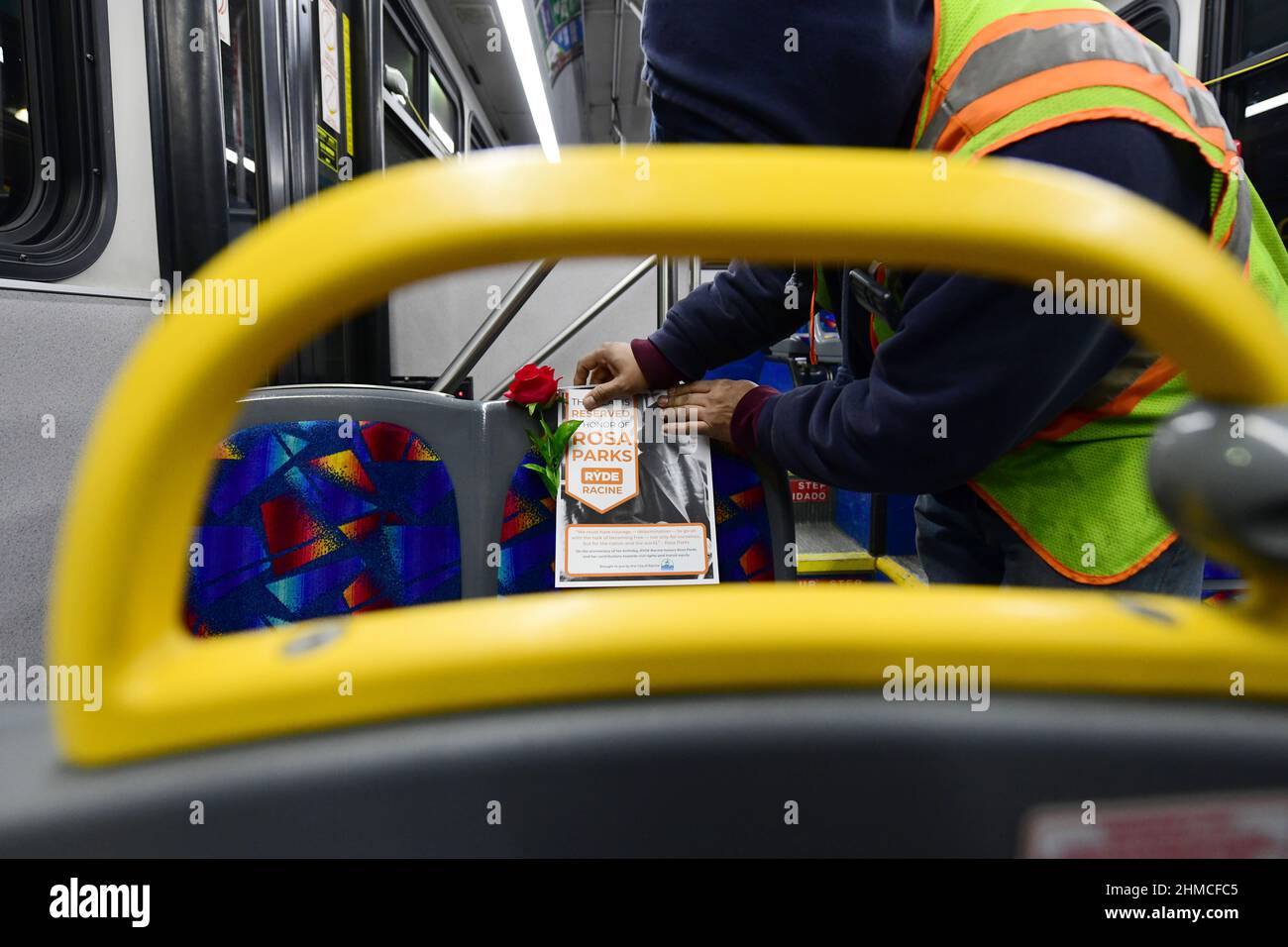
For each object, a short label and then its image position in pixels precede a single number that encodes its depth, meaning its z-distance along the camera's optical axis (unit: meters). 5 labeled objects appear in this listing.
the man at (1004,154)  0.58
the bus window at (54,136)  1.41
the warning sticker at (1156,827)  0.26
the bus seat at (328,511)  1.01
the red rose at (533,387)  1.06
